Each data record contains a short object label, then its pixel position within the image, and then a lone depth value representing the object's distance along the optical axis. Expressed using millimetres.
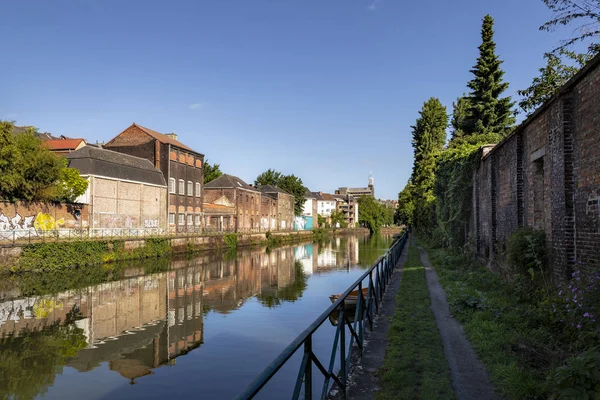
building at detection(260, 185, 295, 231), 72000
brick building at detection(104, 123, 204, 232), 42562
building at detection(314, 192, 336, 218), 118581
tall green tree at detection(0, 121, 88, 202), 24672
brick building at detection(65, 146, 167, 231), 32750
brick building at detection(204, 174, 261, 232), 55688
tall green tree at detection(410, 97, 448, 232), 40375
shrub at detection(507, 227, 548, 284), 9008
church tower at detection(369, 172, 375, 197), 180500
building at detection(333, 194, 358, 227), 124369
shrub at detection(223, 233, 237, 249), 46119
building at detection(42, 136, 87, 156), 43344
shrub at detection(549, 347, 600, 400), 3602
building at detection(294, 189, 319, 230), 85481
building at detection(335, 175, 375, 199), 177125
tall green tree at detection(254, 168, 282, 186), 82438
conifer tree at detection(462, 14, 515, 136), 29109
